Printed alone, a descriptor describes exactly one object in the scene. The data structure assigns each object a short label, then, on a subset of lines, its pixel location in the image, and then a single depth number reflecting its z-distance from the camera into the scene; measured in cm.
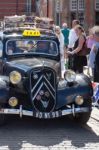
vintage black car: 912
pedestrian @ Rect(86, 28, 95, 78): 1558
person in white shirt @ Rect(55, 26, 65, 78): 1074
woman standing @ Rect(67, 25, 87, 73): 1229
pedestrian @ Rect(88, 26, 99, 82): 1061
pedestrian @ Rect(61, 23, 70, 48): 2138
